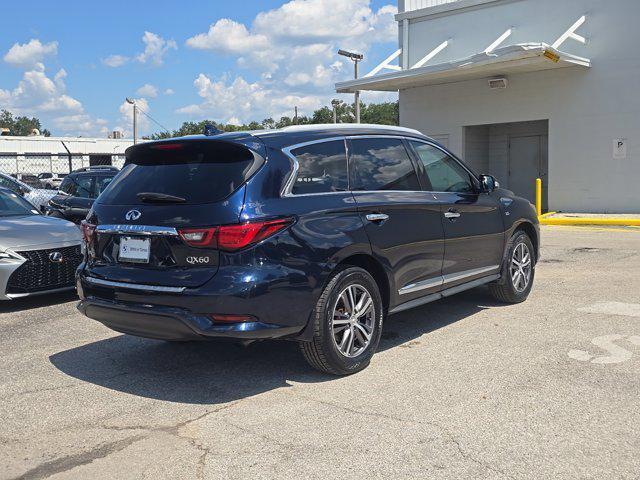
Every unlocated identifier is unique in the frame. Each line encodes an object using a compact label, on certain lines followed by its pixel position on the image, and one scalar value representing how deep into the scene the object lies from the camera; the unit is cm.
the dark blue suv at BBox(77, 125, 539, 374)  445
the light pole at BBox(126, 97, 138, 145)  4712
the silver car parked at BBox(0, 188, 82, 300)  740
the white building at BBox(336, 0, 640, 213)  1811
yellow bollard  1814
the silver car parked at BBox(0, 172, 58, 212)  1167
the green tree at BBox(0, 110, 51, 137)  12488
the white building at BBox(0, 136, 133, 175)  4984
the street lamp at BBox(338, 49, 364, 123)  3112
